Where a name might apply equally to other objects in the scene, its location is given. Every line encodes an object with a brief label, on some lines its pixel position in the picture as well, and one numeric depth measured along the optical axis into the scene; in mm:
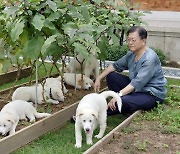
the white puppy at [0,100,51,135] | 3820
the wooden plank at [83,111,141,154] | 3492
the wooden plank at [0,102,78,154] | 3607
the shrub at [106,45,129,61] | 7668
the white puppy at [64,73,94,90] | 5508
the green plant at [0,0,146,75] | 3883
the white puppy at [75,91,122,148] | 3635
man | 4410
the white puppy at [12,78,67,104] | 4775
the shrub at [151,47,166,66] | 7547
